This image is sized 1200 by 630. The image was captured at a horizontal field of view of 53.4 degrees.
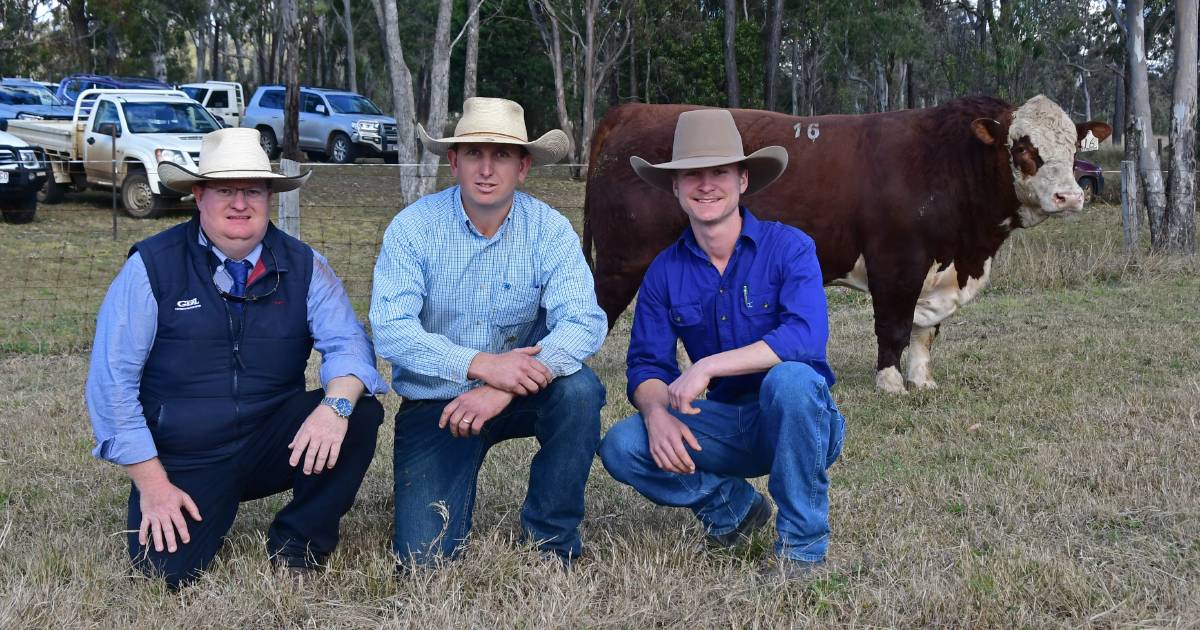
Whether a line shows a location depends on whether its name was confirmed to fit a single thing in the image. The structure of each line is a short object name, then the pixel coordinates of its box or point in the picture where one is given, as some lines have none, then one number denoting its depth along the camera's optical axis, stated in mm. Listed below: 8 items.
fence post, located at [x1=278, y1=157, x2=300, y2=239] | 8789
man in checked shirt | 3924
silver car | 27203
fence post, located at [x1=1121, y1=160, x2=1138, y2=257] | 13078
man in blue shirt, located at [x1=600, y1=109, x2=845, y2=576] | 3709
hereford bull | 7336
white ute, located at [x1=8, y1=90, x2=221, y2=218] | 17562
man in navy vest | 3754
